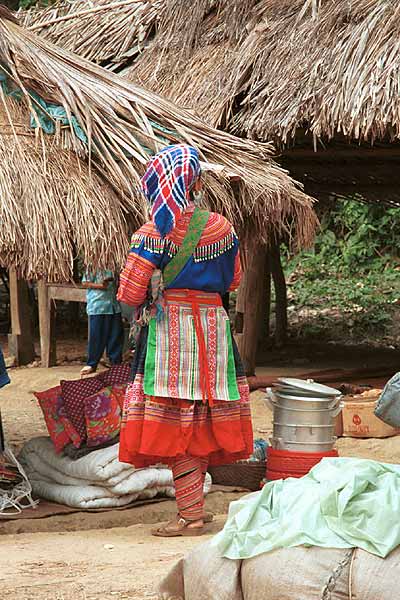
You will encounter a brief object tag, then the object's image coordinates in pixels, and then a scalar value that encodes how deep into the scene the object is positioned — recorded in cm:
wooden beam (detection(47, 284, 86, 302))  1077
